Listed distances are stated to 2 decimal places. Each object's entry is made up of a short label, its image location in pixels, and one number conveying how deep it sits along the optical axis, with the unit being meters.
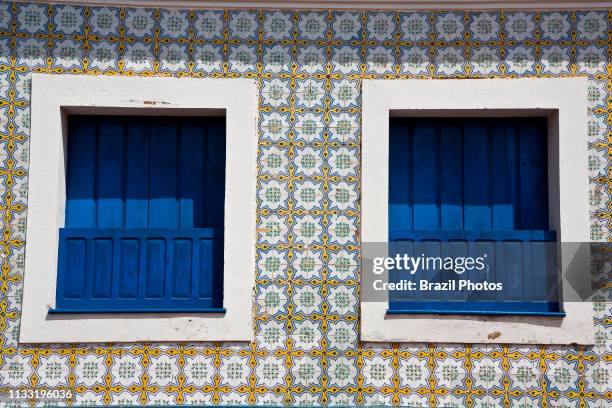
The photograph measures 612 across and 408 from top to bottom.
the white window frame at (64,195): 7.16
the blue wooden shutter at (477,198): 7.33
